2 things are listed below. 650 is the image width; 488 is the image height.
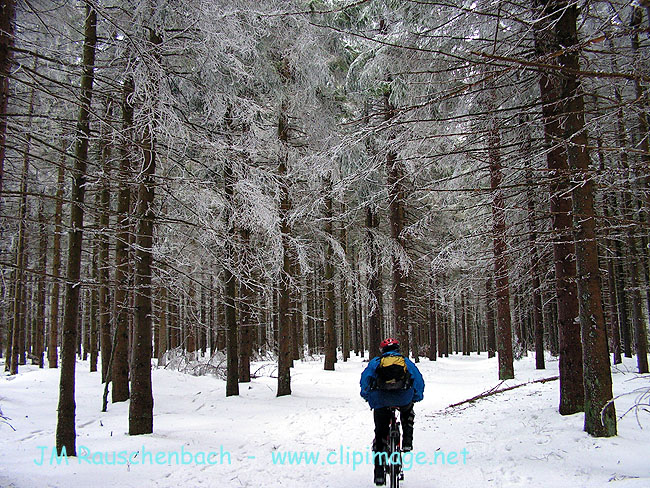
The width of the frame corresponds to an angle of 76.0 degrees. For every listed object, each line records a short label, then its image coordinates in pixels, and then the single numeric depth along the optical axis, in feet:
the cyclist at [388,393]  16.34
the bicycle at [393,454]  15.55
